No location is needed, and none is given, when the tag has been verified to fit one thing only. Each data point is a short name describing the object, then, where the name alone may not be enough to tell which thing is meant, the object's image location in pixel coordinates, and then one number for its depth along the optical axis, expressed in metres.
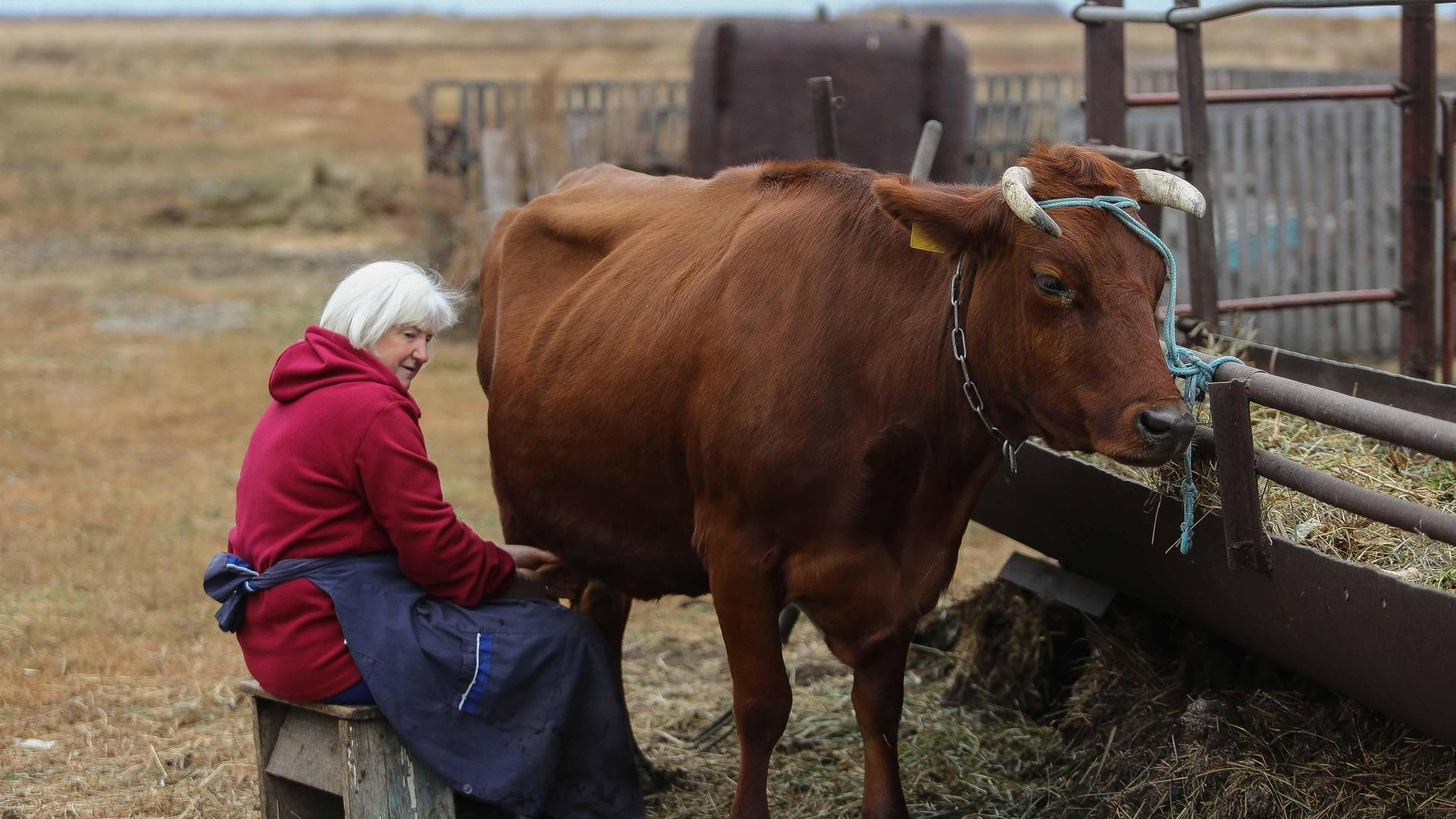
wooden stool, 3.41
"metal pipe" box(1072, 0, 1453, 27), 3.85
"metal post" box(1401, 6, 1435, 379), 5.18
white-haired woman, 3.41
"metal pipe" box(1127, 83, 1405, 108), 5.29
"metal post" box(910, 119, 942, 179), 5.26
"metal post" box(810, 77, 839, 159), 5.43
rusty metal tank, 8.52
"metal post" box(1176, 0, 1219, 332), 4.79
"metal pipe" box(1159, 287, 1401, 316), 5.48
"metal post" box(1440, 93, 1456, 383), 5.98
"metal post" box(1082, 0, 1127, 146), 5.09
